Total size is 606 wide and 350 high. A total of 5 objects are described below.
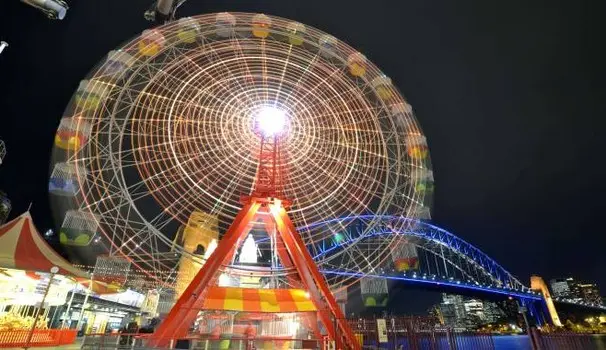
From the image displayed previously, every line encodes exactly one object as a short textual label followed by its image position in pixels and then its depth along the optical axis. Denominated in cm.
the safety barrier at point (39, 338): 1650
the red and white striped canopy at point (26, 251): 1678
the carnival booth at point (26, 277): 1683
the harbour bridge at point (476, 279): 9050
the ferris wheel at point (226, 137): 1661
